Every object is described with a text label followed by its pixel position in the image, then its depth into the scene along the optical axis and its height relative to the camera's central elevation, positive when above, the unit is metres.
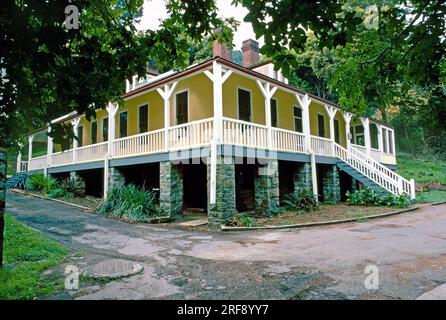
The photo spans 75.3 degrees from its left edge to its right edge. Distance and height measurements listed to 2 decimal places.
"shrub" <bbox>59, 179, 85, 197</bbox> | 16.85 +0.12
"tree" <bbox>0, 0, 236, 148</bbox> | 2.23 +1.22
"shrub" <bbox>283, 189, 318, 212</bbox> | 12.48 -0.71
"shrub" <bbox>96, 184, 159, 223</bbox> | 10.66 -0.67
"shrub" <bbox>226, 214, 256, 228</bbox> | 9.25 -1.16
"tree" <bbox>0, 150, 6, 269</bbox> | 4.23 +0.03
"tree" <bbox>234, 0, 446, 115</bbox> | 2.40 +1.38
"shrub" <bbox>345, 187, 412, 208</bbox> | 13.26 -0.72
